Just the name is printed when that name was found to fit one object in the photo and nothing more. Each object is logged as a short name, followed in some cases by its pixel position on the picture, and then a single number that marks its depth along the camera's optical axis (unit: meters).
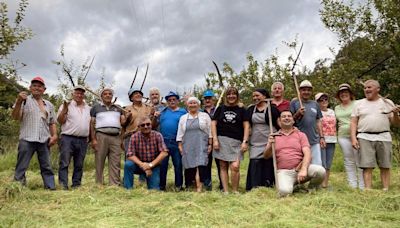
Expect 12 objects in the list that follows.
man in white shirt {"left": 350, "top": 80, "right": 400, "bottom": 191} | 5.11
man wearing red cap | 5.49
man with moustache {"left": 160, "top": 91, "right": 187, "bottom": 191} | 5.91
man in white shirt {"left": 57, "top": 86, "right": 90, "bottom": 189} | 5.85
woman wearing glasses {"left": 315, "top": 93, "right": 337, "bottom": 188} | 5.86
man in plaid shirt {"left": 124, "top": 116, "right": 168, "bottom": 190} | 5.59
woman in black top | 5.28
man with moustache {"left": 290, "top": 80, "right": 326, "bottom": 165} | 5.43
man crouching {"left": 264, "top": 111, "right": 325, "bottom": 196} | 4.78
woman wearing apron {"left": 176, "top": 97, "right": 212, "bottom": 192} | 5.42
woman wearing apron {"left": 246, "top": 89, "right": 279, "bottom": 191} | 5.25
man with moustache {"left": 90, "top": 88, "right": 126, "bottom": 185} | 5.94
